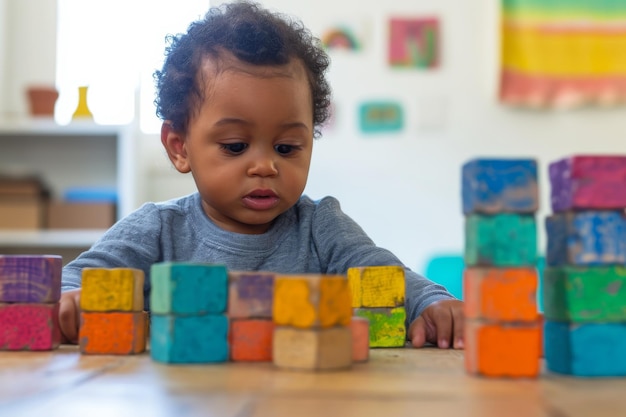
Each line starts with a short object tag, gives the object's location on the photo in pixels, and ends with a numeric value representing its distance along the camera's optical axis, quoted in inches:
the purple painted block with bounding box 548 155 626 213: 27.6
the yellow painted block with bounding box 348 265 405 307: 39.1
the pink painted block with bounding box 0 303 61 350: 35.1
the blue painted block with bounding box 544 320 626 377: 27.5
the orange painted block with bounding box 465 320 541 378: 27.2
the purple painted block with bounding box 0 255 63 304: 35.3
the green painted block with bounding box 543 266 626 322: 27.6
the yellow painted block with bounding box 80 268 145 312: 33.7
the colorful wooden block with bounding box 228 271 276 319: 31.5
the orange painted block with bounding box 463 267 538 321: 27.3
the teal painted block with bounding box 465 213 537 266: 27.5
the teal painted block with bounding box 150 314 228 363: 30.3
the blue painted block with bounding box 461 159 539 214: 27.5
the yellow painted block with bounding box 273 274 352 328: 28.7
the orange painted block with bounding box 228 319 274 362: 31.4
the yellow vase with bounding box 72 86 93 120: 132.6
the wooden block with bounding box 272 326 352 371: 28.6
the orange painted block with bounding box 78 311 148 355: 33.7
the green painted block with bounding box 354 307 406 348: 39.1
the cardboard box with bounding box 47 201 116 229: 127.3
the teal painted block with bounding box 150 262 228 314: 30.5
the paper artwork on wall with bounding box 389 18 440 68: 134.6
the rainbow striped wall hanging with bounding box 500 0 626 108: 130.6
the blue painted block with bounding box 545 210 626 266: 27.7
